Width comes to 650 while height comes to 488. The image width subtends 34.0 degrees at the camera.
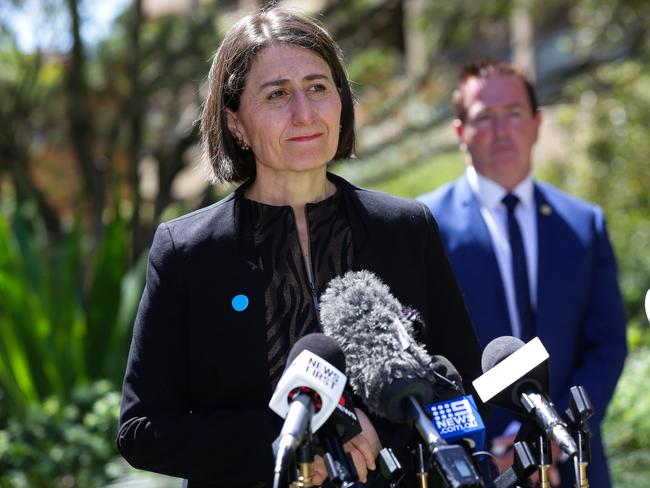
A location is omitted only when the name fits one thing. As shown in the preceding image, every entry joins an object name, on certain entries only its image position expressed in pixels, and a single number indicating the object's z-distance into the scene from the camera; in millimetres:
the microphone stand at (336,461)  2199
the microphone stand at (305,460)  2166
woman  2711
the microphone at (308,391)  2119
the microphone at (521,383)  2396
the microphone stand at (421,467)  2209
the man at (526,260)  4367
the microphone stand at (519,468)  2418
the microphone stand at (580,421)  2273
